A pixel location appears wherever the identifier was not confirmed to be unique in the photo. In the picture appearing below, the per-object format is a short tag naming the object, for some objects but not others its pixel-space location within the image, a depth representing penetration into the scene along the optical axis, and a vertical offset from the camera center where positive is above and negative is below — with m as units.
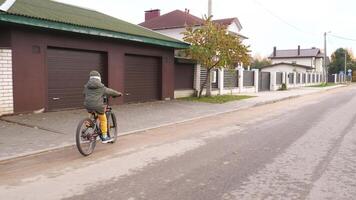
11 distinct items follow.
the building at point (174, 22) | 42.91 +6.26
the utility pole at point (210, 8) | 22.78 +3.97
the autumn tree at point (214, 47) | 21.05 +1.70
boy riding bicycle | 8.26 -0.35
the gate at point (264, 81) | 36.25 -0.14
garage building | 12.84 +0.91
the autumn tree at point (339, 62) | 95.94 +4.11
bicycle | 7.83 -1.06
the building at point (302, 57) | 94.47 +5.41
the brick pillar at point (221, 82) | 26.58 -0.16
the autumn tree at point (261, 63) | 91.53 +3.94
